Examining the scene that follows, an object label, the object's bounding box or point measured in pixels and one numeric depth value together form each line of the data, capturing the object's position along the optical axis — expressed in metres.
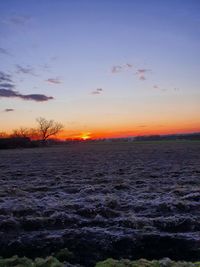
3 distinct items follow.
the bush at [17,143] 71.29
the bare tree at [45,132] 99.30
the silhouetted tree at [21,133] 94.03
